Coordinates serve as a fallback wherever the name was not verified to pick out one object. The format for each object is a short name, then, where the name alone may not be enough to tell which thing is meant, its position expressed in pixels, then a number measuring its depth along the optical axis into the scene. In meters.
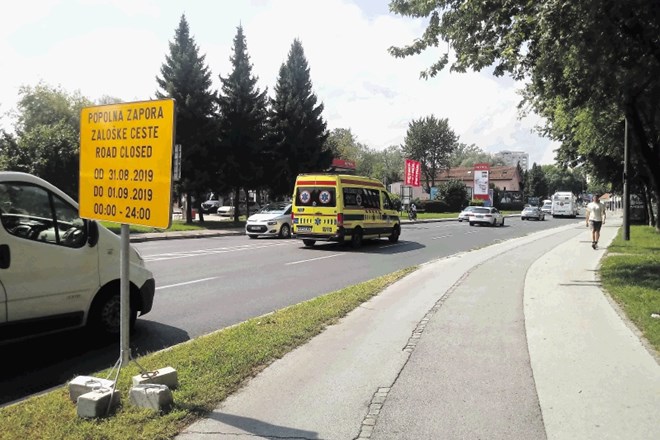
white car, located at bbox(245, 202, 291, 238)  24.50
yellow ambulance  18.77
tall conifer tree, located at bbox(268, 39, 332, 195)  42.84
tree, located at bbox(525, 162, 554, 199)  135.88
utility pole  20.02
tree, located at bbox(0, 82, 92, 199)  27.30
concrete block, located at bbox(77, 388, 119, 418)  3.83
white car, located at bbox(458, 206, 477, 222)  47.04
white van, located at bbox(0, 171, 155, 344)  5.38
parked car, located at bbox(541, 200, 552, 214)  74.53
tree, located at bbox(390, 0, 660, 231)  9.27
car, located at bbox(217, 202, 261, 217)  48.08
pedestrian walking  18.52
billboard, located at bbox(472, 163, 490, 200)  74.75
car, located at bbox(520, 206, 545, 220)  53.75
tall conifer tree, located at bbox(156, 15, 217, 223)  33.84
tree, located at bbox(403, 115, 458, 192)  95.88
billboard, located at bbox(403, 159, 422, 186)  56.37
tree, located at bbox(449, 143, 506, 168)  162.93
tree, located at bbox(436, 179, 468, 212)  69.50
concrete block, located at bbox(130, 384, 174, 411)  3.95
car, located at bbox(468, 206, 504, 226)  39.34
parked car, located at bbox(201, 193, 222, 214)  57.92
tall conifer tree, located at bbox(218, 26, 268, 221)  36.53
